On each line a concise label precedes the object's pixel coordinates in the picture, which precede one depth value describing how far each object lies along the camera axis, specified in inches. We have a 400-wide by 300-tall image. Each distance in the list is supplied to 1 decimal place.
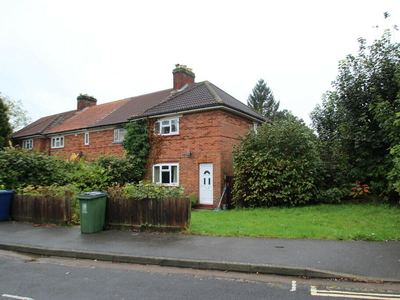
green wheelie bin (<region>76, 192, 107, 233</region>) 329.4
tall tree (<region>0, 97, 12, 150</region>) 1141.7
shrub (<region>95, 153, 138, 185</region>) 598.5
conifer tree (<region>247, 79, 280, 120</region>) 2301.9
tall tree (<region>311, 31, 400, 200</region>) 424.5
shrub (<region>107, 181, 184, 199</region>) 339.0
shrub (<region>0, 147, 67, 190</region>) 472.7
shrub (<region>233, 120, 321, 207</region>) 464.1
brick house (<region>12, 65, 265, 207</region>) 583.5
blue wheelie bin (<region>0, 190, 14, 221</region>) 425.1
